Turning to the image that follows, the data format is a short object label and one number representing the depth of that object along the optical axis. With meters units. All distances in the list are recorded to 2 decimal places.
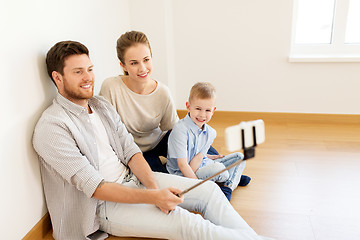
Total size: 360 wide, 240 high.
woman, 1.72
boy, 1.68
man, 1.33
